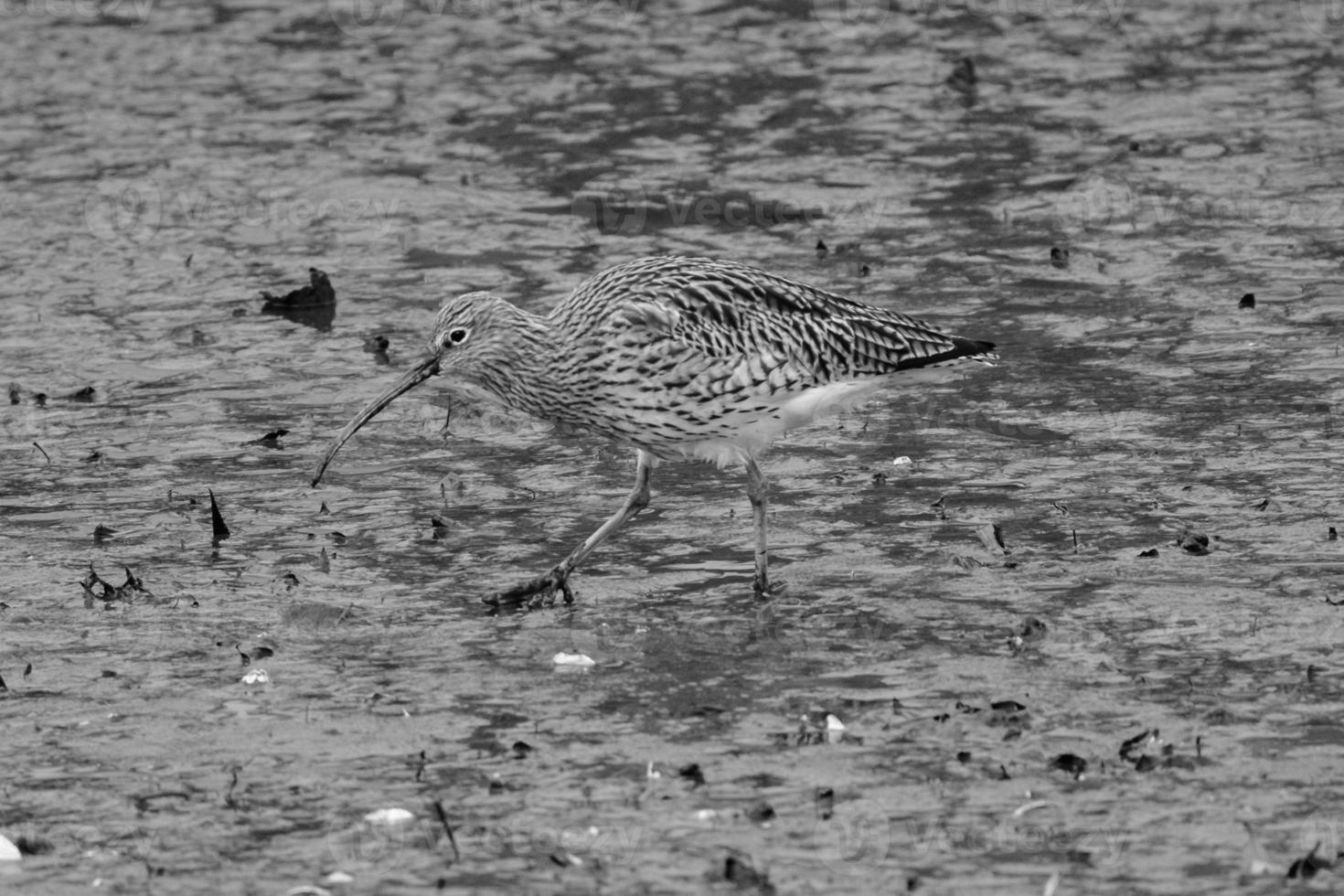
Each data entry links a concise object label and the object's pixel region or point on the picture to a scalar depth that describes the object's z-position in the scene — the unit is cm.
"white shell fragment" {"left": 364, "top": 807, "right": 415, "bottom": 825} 1652
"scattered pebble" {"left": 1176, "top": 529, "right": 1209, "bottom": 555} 2127
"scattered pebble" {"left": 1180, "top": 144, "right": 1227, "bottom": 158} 3400
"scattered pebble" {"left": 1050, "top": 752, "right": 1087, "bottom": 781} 1687
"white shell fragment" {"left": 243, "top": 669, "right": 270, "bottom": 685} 1920
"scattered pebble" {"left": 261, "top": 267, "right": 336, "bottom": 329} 2964
